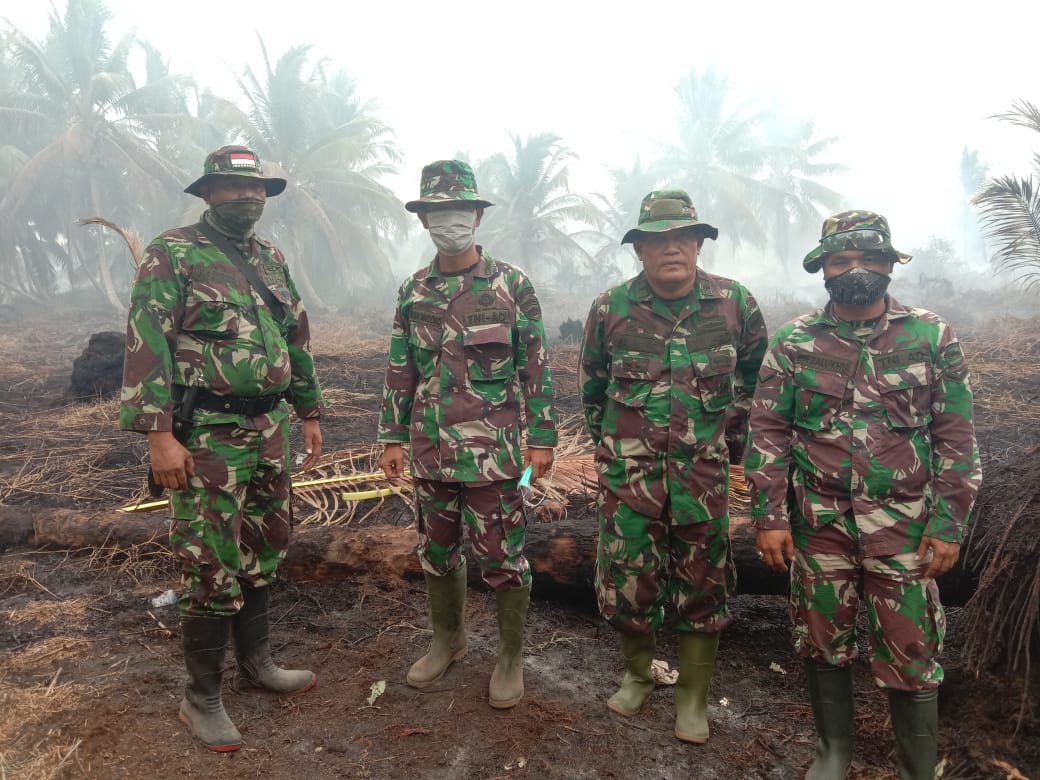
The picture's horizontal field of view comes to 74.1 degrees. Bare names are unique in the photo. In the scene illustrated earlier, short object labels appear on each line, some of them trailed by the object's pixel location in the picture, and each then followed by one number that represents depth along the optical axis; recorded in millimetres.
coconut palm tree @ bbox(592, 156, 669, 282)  32375
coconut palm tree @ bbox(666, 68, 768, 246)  32719
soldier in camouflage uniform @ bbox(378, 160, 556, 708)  2934
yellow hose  4848
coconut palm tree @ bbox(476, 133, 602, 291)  28359
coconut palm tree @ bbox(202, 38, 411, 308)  24891
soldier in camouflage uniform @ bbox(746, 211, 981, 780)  2266
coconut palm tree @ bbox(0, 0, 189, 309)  22750
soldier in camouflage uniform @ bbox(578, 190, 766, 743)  2721
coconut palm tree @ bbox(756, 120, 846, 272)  32406
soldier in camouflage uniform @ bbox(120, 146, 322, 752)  2520
